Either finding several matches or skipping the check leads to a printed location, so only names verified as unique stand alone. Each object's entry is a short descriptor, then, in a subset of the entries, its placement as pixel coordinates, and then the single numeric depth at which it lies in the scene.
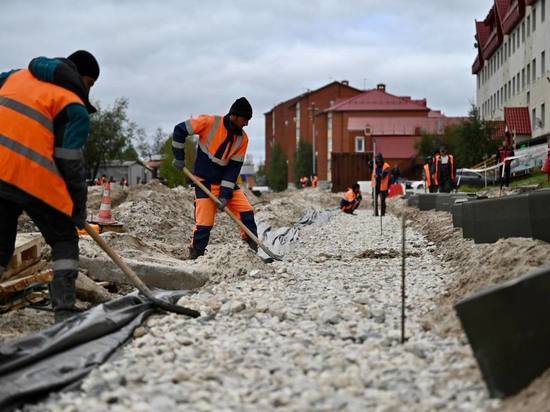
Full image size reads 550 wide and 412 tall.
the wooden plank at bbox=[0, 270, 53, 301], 6.11
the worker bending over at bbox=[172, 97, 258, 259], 8.59
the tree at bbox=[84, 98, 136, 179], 59.00
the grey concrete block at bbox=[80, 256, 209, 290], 7.50
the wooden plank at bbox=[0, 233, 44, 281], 6.44
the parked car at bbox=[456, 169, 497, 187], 28.78
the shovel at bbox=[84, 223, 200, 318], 5.54
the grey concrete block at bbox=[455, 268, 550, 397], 3.65
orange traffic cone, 11.90
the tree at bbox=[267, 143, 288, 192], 90.69
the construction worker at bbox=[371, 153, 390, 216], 19.81
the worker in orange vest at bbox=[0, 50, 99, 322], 5.12
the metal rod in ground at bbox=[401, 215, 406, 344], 4.61
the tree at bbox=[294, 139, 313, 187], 83.62
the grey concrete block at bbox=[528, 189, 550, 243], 6.62
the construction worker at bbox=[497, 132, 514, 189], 20.98
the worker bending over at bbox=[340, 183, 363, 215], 24.69
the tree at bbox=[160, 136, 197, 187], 51.50
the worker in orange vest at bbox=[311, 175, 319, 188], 60.97
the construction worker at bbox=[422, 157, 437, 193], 21.47
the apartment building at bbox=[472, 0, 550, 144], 37.00
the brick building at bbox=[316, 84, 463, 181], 66.38
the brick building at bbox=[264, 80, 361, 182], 98.69
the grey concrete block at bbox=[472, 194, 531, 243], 7.02
